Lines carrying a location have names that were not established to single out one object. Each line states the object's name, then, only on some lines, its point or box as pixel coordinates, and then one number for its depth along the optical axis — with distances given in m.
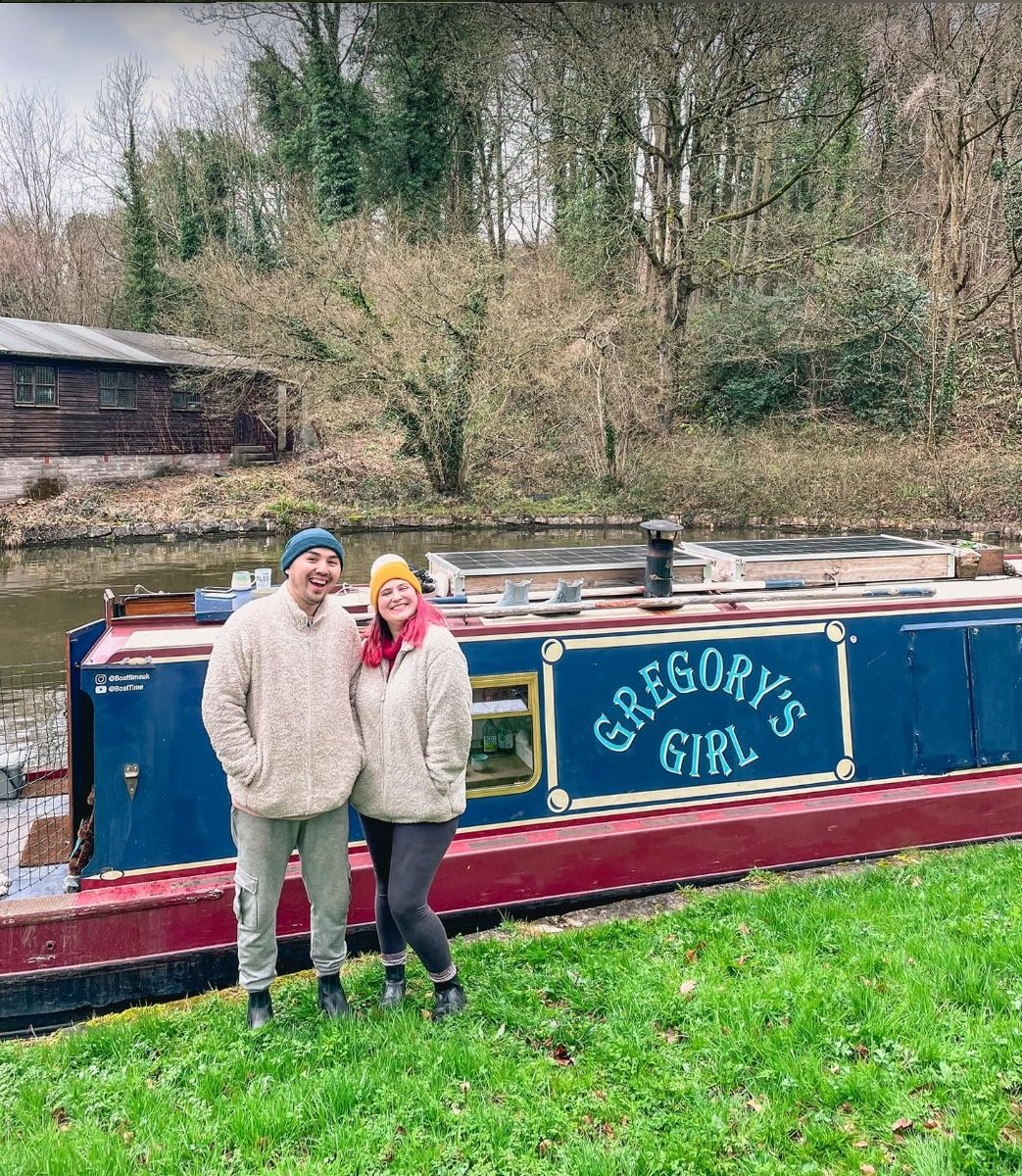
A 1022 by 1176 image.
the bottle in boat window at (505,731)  4.75
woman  3.10
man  3.04
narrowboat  4.16
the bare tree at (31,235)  35.25
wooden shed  23.50
